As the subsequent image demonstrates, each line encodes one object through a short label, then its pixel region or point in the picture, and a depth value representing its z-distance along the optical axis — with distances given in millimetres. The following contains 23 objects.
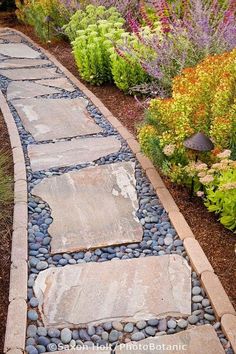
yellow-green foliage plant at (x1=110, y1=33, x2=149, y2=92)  5324
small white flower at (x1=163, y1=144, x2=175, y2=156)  3373
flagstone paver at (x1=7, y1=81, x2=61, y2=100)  5766
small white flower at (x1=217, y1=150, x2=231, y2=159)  3068
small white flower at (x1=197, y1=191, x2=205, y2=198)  3248
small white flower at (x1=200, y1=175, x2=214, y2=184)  3033
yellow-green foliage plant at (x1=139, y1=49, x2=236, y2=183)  3385
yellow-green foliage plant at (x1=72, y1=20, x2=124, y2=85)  5796
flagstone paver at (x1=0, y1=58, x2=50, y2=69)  6927
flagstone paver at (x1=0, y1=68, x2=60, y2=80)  6417
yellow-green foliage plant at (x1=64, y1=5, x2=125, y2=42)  6720
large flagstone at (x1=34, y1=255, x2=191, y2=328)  2578
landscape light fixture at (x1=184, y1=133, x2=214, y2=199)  3118
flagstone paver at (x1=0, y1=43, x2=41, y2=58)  7520
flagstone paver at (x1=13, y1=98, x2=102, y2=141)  4750
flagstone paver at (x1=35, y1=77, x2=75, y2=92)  6004
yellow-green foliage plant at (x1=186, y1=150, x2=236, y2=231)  3027
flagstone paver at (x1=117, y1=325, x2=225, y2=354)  2345
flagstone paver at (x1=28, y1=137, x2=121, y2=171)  4156
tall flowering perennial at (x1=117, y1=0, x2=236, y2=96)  4734
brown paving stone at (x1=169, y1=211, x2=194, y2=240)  3152
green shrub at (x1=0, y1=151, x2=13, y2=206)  3482
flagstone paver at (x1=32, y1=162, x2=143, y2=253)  3180
